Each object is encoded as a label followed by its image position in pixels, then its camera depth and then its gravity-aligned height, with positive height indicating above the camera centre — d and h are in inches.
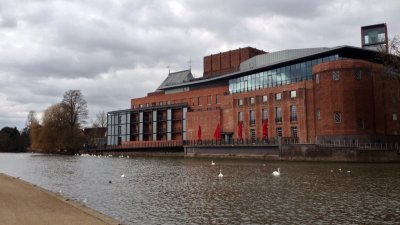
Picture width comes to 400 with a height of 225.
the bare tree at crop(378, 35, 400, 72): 1841.8 +407.2
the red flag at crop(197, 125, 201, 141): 3619.6 +112.9
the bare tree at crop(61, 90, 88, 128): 4291.3 +427.8
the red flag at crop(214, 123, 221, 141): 3378.4 +112.0
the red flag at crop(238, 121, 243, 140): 3257.9 +118.1
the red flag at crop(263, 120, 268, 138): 3019.2 +118.2
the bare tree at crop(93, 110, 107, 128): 5920.3 +398.0
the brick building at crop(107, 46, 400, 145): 2549.2 +352.3
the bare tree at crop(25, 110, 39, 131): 6264.3 +488.9
